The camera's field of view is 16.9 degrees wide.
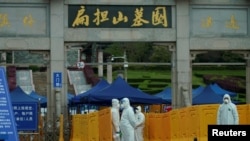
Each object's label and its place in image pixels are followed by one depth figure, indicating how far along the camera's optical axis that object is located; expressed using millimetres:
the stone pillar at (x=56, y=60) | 28327
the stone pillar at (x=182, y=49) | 28609
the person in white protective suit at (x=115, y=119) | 21203
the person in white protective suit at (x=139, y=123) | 21855
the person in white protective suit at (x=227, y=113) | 19688
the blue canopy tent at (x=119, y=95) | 30822
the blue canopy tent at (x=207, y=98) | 34750
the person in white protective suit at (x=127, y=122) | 20781
